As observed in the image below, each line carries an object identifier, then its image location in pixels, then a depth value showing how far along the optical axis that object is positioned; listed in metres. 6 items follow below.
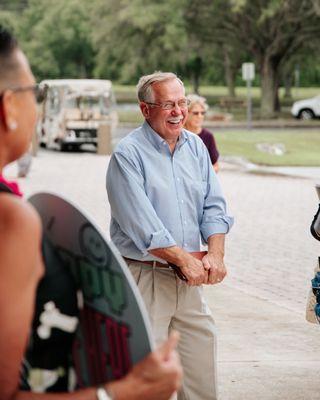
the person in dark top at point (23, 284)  2.11
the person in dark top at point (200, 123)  10.62
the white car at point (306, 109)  55.16
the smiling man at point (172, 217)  5.03
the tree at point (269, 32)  53.03
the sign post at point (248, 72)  43.03
